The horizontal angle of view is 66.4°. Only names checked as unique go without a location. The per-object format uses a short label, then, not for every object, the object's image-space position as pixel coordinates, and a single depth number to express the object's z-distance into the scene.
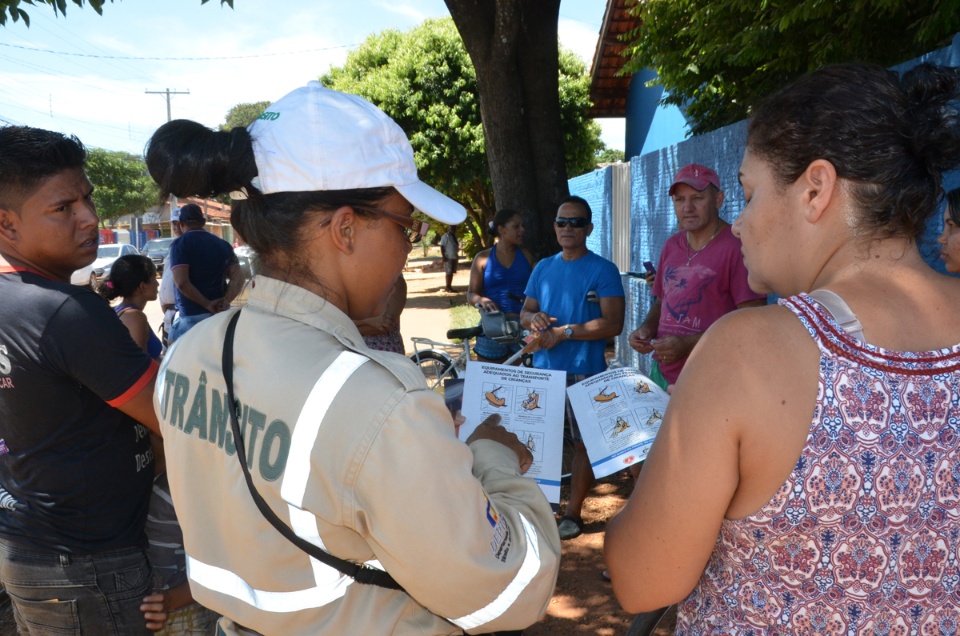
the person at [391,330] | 4.72
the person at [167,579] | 2.02
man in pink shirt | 3.82
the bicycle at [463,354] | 6.21
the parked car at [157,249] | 31.22
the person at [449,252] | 19.94
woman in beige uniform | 1.10
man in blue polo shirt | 4.70
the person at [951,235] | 2.75
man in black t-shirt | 1.87
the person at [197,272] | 6.34
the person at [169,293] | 6.97
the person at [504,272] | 6.61
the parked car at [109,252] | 26.70
